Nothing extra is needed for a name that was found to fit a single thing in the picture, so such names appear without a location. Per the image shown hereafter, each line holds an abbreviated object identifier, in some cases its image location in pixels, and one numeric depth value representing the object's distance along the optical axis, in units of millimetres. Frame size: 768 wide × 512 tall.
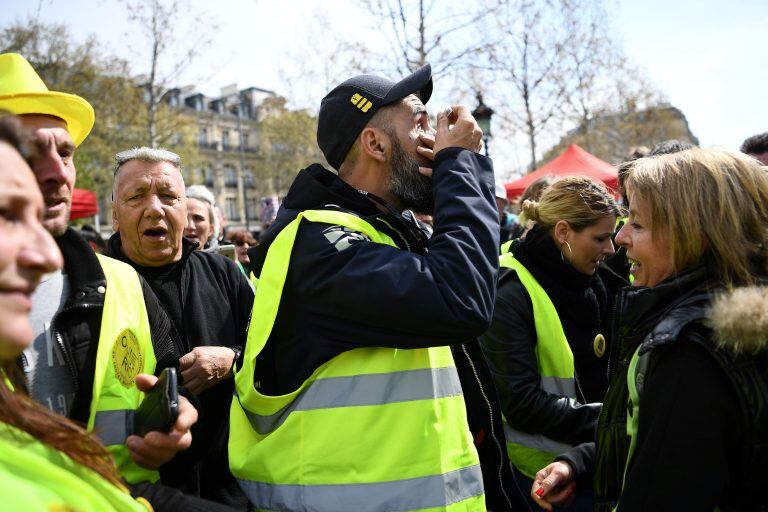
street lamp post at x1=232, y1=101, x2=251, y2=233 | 54303
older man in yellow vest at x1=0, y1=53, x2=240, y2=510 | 1769
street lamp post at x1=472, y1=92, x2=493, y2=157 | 11758
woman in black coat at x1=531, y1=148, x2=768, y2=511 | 1457
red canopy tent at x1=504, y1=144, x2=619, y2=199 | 10060
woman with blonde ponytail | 2676
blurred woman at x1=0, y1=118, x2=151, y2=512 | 910
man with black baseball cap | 1710
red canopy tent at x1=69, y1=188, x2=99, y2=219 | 11508
